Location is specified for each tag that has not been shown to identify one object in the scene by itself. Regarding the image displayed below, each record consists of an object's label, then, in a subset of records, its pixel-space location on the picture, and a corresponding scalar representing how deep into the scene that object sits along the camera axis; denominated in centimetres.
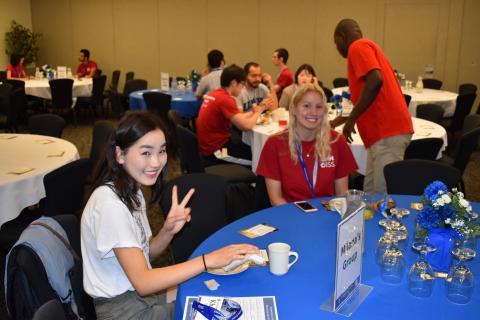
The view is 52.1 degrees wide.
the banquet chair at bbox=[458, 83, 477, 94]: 861
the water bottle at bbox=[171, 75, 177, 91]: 895
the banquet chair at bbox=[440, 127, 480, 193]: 418
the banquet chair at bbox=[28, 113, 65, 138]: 487
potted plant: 1137
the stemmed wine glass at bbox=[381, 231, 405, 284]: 183
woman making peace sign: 178
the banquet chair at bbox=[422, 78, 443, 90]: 941
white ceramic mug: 183
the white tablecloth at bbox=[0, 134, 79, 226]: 320
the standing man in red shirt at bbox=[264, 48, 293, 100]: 803
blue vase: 183
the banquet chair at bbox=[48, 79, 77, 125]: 852
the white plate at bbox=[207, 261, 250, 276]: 186
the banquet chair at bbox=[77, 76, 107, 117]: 941
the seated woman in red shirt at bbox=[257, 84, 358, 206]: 296
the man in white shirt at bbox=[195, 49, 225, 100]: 726
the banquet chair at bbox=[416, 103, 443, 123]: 615
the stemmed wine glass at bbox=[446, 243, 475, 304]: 169
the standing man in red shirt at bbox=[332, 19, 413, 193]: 354
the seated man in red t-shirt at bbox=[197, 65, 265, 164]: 493
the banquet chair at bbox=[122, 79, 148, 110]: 959
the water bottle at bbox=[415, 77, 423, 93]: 852
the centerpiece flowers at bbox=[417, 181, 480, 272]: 179
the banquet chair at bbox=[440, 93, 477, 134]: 685
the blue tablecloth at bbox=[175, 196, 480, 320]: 162
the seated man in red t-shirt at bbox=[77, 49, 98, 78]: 1097
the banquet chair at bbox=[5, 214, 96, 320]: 172
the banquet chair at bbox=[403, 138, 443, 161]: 397
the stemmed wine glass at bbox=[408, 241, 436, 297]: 172
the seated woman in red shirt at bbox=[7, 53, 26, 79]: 1012
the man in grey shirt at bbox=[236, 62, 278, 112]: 610
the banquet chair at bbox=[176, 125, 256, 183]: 418
